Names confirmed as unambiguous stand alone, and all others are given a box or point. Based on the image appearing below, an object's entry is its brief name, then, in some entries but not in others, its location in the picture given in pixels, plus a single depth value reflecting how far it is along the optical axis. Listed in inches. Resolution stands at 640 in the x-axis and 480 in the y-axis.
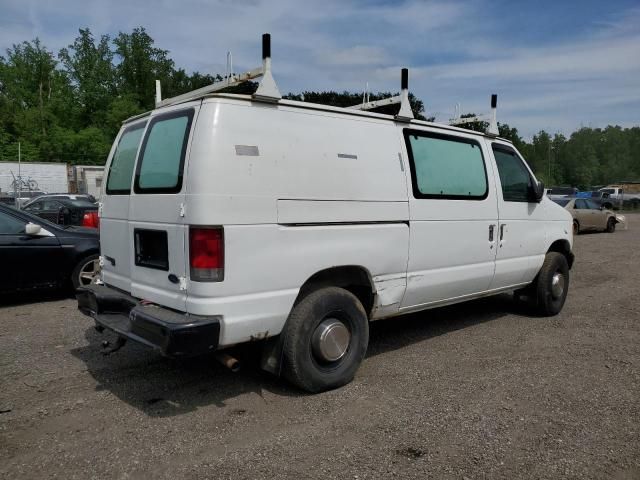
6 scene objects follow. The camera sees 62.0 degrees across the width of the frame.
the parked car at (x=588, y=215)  845.8
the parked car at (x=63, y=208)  468.1
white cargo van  140.2
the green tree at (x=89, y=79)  2477.9
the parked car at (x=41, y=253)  275.1
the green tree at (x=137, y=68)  2576.3
